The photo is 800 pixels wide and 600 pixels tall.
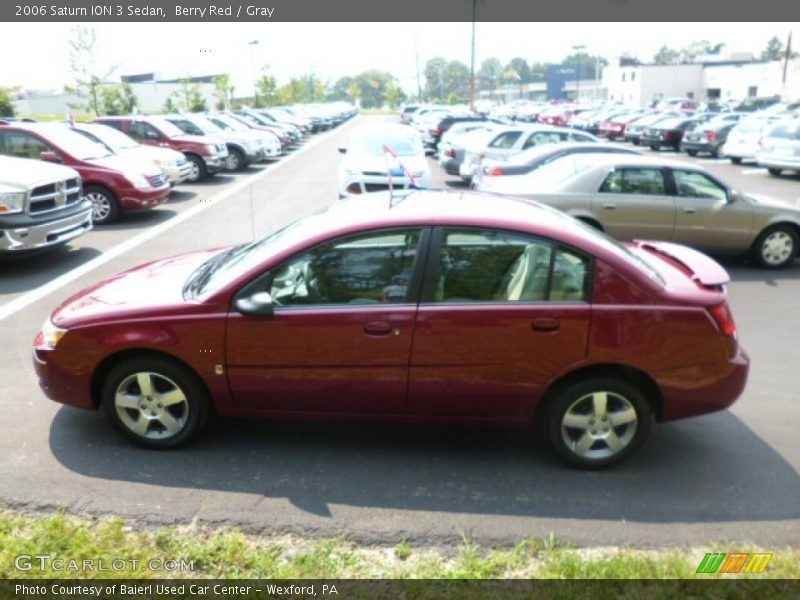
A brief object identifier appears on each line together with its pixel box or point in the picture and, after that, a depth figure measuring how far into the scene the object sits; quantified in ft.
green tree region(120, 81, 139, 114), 134.92
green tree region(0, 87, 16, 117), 109.50
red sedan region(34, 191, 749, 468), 13.39
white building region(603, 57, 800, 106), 246.47
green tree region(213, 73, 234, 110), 116.37
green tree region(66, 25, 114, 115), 128.26
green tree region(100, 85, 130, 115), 132.36
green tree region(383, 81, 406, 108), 399.85
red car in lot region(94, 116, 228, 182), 62.34
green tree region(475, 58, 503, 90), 449.06
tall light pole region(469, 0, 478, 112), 159.94
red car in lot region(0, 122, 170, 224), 40.81
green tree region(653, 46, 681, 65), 540.11
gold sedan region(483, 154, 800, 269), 31.42
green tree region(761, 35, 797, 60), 419.84
